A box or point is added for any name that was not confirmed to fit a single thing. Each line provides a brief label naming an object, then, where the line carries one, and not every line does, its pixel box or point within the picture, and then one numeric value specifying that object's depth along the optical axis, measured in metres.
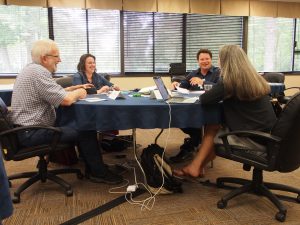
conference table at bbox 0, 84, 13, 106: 3.39
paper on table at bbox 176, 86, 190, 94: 3.02
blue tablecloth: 2.23
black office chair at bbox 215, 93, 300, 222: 1.85
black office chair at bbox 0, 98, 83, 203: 2.15
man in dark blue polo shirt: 3.34
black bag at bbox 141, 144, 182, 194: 2.42
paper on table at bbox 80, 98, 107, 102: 2.53
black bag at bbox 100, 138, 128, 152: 3.60
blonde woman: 2.09
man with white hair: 2.27
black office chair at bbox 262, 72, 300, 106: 5.13
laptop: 2.38
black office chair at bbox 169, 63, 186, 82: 5.84
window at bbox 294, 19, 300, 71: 7.04
